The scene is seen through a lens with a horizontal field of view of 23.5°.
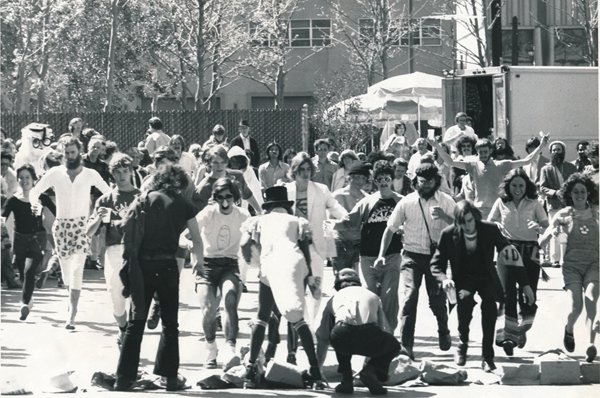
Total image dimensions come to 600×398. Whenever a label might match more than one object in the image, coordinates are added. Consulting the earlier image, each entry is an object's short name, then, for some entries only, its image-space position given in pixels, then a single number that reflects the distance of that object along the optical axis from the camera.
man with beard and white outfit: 14.44
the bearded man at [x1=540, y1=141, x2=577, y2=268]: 19.89
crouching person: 10.93
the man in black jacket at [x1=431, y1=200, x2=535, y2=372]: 12.14
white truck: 26.42
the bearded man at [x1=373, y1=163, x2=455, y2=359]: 12.61
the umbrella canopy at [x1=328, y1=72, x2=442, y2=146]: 32.62
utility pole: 33.31
